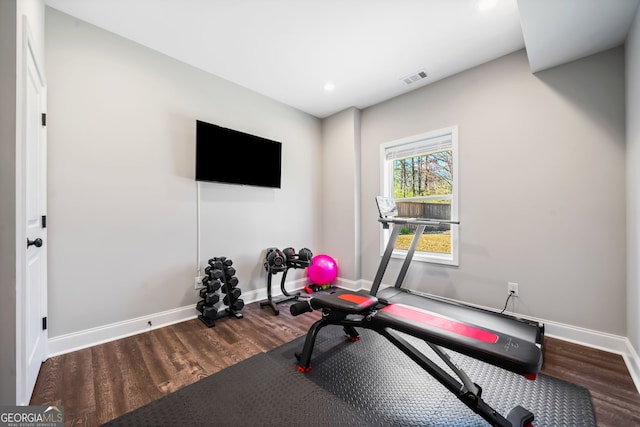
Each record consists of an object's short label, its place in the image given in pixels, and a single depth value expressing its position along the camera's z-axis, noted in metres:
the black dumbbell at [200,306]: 2.68
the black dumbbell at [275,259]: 3.05
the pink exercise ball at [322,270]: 3.62
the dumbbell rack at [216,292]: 2.58
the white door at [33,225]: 1.33
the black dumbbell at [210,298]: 2.59
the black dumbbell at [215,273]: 2.59
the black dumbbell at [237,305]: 2.70
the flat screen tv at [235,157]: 2.78
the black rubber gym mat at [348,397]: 1.37
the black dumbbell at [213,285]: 2.57
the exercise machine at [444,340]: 1.17
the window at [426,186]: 3.00
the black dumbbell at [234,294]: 2.71
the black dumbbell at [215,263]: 2.67
